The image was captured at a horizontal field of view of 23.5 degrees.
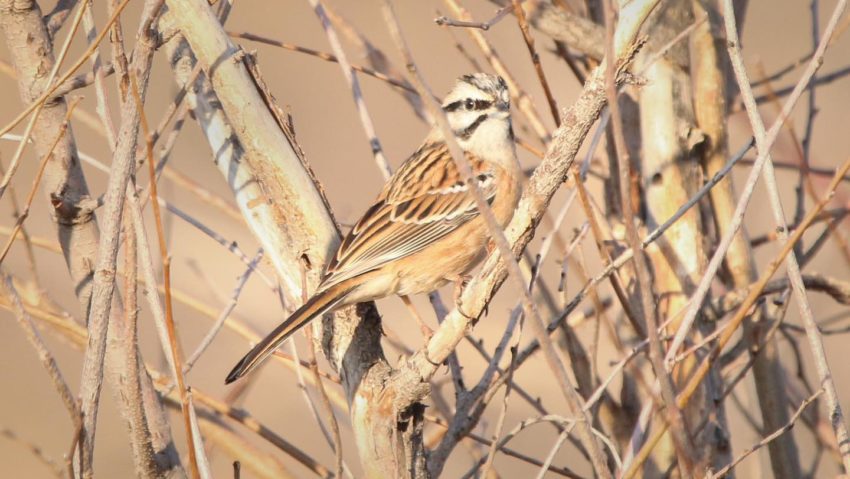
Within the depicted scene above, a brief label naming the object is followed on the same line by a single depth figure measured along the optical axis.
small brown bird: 9.16
